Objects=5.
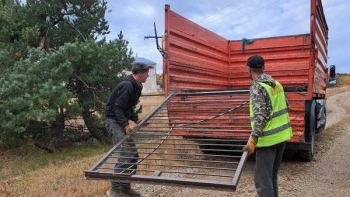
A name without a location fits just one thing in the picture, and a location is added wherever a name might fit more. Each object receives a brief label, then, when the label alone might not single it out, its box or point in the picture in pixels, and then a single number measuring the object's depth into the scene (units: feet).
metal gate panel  14.56
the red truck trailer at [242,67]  14.99
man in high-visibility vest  9.15
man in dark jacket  12.17
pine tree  24.70
